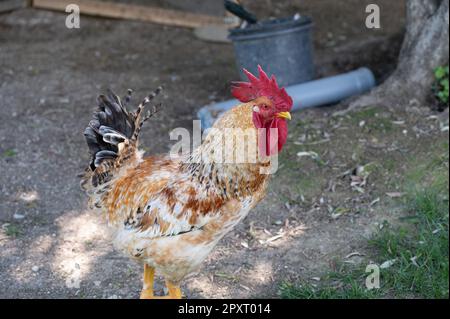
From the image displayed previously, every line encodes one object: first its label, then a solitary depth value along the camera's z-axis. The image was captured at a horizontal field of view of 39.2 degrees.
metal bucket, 5.64
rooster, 3.00
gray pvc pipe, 5.59
